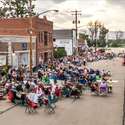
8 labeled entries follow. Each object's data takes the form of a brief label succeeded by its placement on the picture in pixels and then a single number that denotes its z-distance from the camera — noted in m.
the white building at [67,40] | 46.42
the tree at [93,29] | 78.58
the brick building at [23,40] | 23.90
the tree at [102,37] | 85.19
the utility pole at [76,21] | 45.95
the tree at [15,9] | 46.08
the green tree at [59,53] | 38.44
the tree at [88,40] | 75.57
